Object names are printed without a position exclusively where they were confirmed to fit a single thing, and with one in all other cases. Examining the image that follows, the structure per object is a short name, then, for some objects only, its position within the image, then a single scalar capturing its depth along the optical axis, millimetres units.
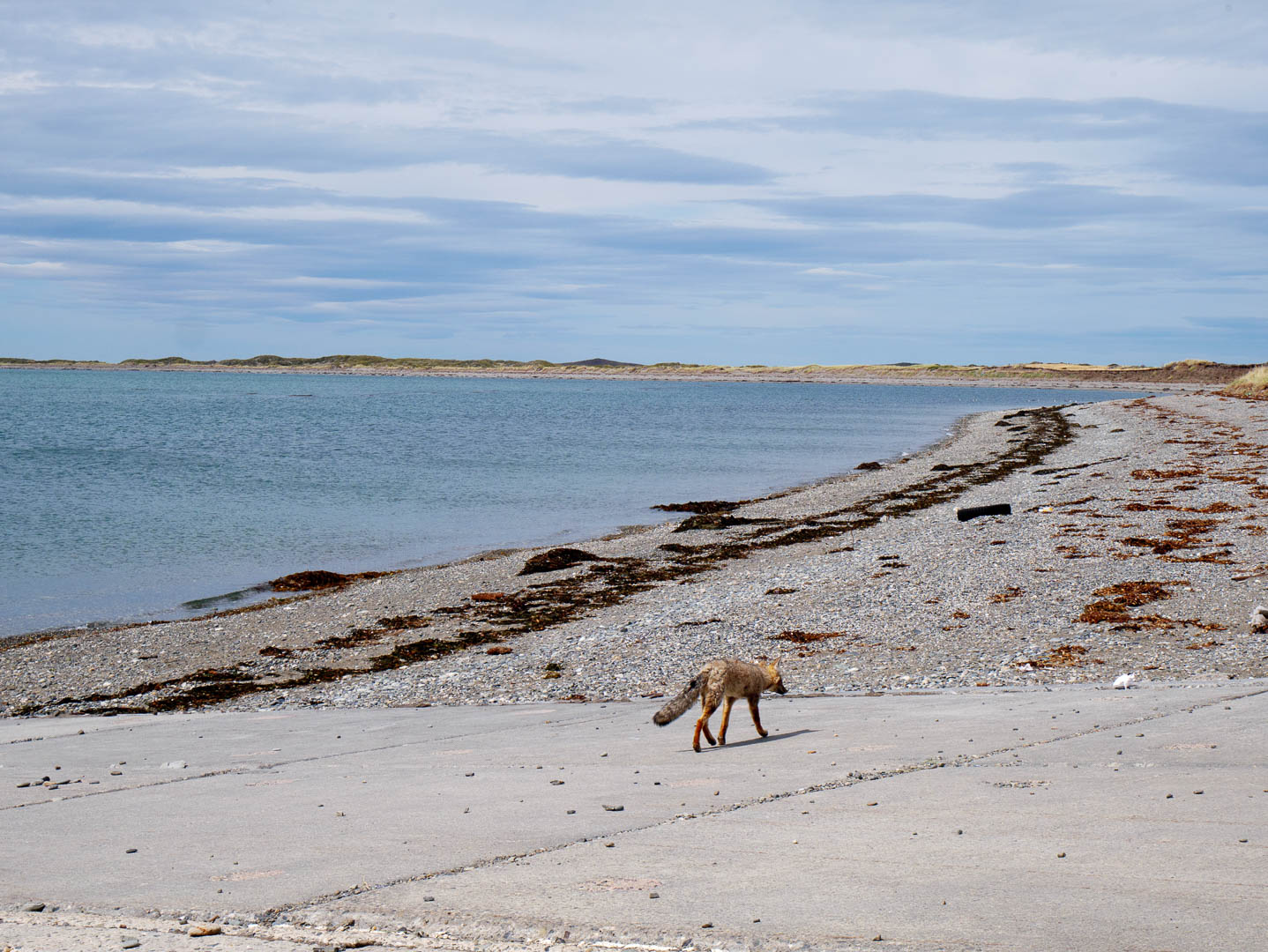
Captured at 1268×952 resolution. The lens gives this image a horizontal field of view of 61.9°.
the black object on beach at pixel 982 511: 26027
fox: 8297
